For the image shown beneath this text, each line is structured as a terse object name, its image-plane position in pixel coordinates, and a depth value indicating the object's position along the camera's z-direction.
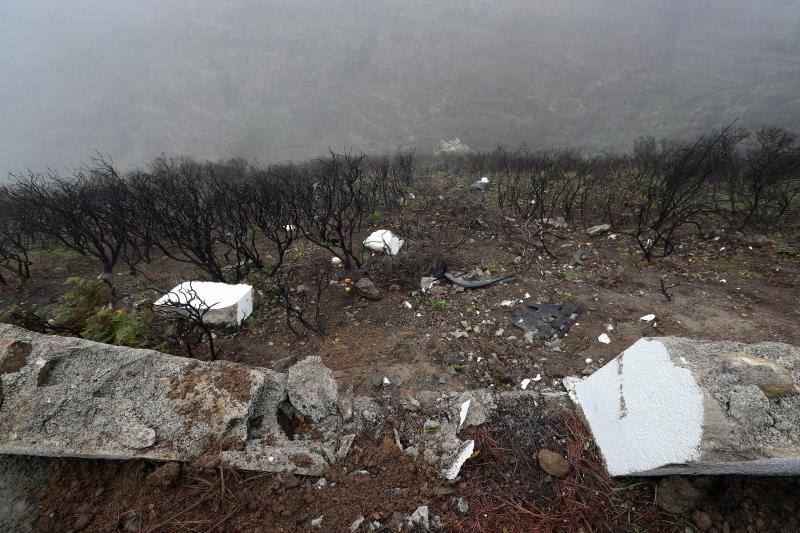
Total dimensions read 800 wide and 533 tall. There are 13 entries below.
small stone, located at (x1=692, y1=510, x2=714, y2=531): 1.78
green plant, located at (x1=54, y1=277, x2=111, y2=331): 3.94
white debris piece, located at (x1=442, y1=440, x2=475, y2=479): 2.18
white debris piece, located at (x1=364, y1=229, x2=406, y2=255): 6.30
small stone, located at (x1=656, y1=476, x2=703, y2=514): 1.84
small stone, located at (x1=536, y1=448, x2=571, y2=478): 2.12
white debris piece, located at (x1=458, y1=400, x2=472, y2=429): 2.48
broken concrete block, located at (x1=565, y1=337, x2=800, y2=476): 1.55
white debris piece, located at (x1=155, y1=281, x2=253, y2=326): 4.31
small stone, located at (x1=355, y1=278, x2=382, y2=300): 4.99
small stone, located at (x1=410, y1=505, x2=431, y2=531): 1.93
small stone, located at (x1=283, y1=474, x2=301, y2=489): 2.07
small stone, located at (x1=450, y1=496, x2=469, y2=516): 2.00
